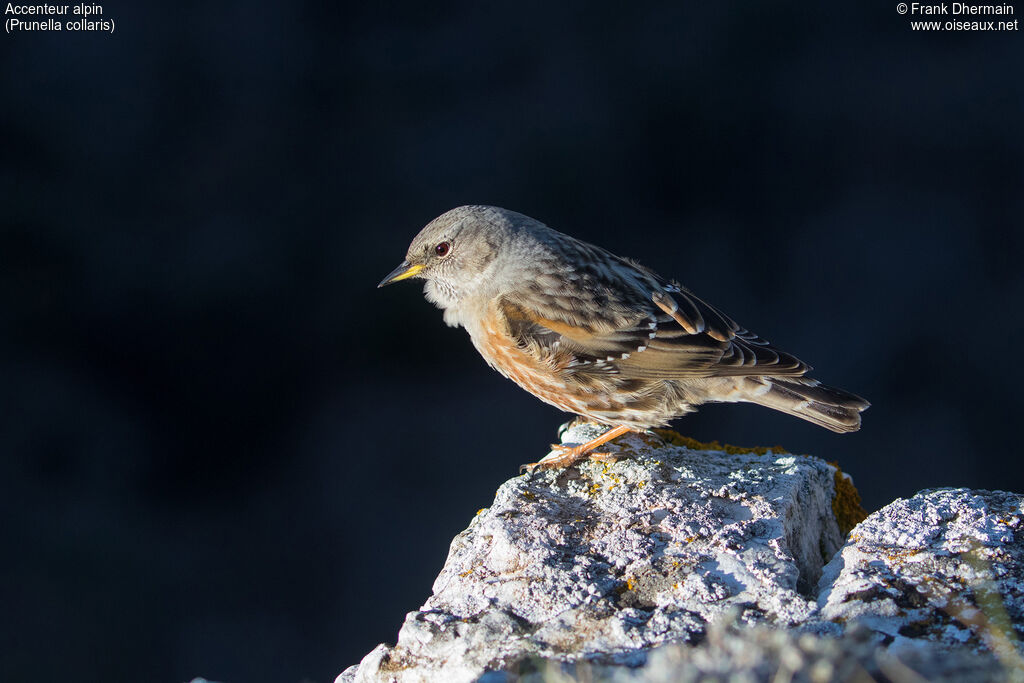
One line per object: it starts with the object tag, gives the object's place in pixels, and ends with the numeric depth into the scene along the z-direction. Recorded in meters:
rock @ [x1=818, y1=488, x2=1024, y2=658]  5.01
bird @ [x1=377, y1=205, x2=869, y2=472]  8.62
